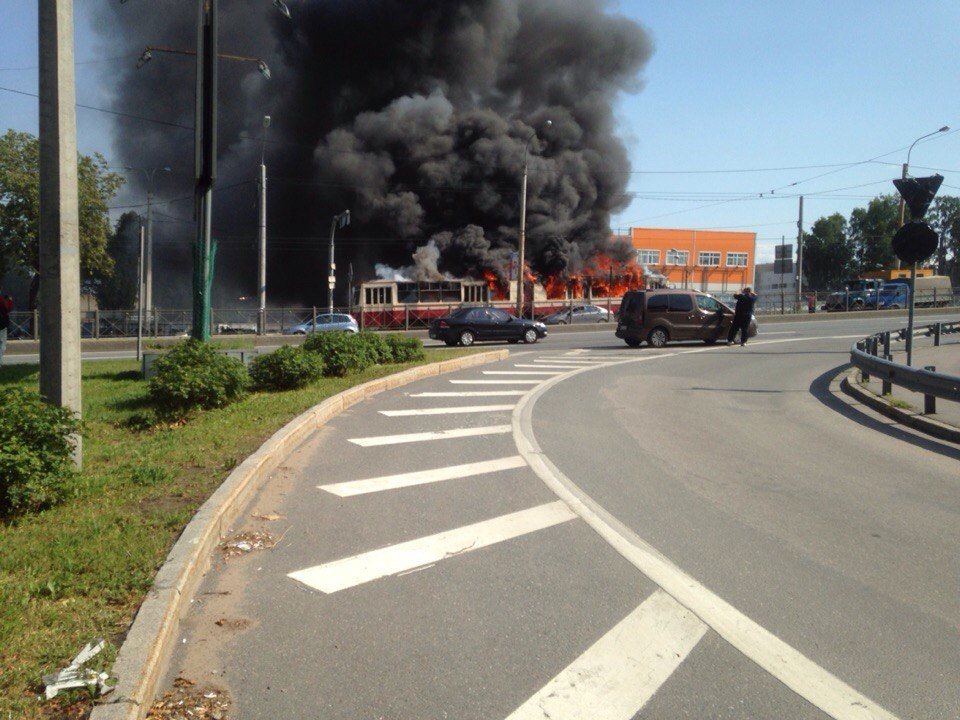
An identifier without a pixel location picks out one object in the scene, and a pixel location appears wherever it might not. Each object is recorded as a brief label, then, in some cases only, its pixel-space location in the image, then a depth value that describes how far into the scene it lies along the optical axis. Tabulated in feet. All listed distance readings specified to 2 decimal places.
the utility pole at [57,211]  21.01
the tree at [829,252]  306.14
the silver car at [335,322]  114.42
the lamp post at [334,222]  111.55
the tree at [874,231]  293.43
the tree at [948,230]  311.47
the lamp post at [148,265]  118.50
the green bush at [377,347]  52.70
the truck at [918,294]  175.99
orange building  256.97
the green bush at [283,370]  40.42
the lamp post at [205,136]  38.68
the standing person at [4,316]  50.96
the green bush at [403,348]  56.49
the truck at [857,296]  174.42
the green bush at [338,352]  46.14
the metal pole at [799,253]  162.81
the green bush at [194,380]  31.99
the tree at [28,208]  108.99
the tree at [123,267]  167.73
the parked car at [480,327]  96.48
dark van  80.18
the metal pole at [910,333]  45.22
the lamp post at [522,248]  126.41
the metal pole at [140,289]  62.08
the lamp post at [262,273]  116.16
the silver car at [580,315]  142.61
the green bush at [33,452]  17.37
